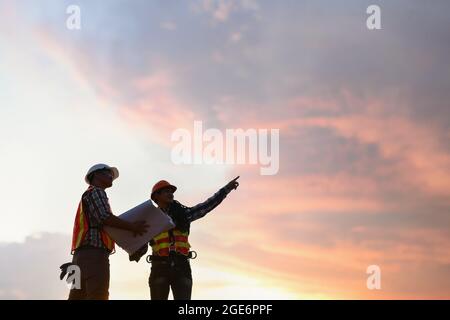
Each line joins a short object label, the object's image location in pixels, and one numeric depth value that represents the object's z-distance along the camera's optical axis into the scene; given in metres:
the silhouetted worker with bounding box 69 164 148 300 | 8.52
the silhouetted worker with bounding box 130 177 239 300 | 10.21
